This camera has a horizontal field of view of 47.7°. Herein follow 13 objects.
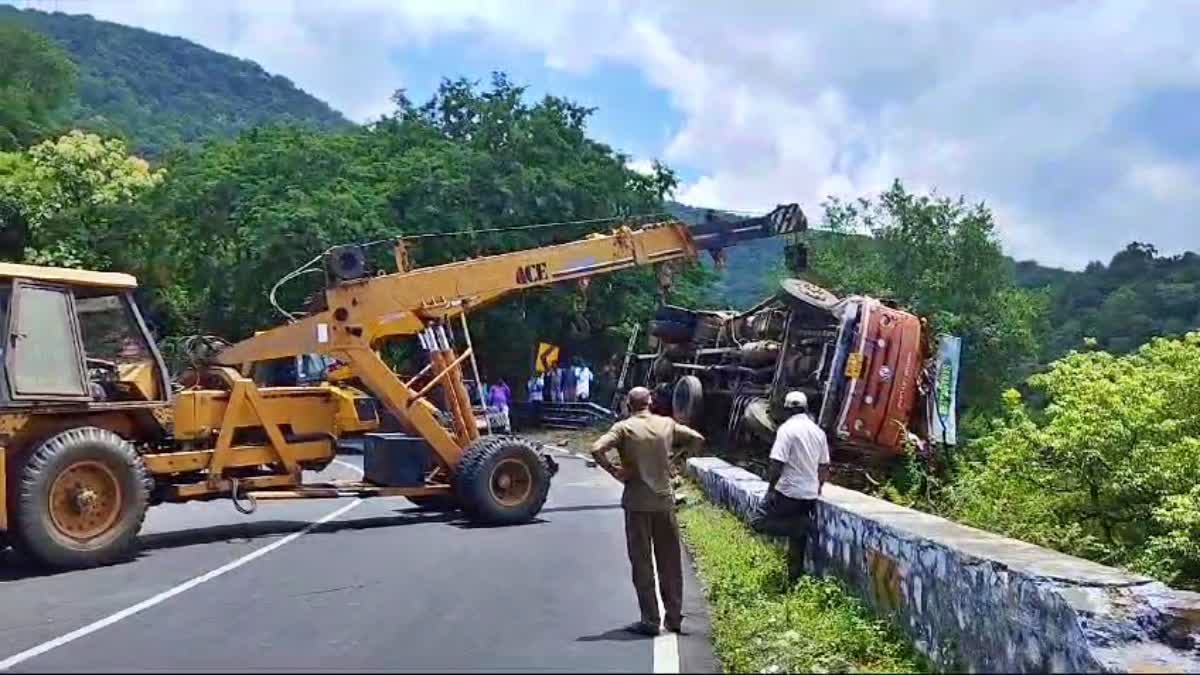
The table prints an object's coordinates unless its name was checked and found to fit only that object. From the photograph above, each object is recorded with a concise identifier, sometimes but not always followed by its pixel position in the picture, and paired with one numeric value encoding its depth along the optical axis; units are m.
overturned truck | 17.98
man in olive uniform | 8.87
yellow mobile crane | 12.40
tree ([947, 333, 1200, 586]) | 11.05
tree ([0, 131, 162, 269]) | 38.53
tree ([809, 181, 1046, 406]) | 33.84
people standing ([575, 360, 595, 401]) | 36.81
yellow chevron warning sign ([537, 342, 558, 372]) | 36.25
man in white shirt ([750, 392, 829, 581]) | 10.57
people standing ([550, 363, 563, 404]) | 37.44
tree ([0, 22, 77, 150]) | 66.62
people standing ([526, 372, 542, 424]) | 37.44
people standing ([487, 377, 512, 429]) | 31.37
